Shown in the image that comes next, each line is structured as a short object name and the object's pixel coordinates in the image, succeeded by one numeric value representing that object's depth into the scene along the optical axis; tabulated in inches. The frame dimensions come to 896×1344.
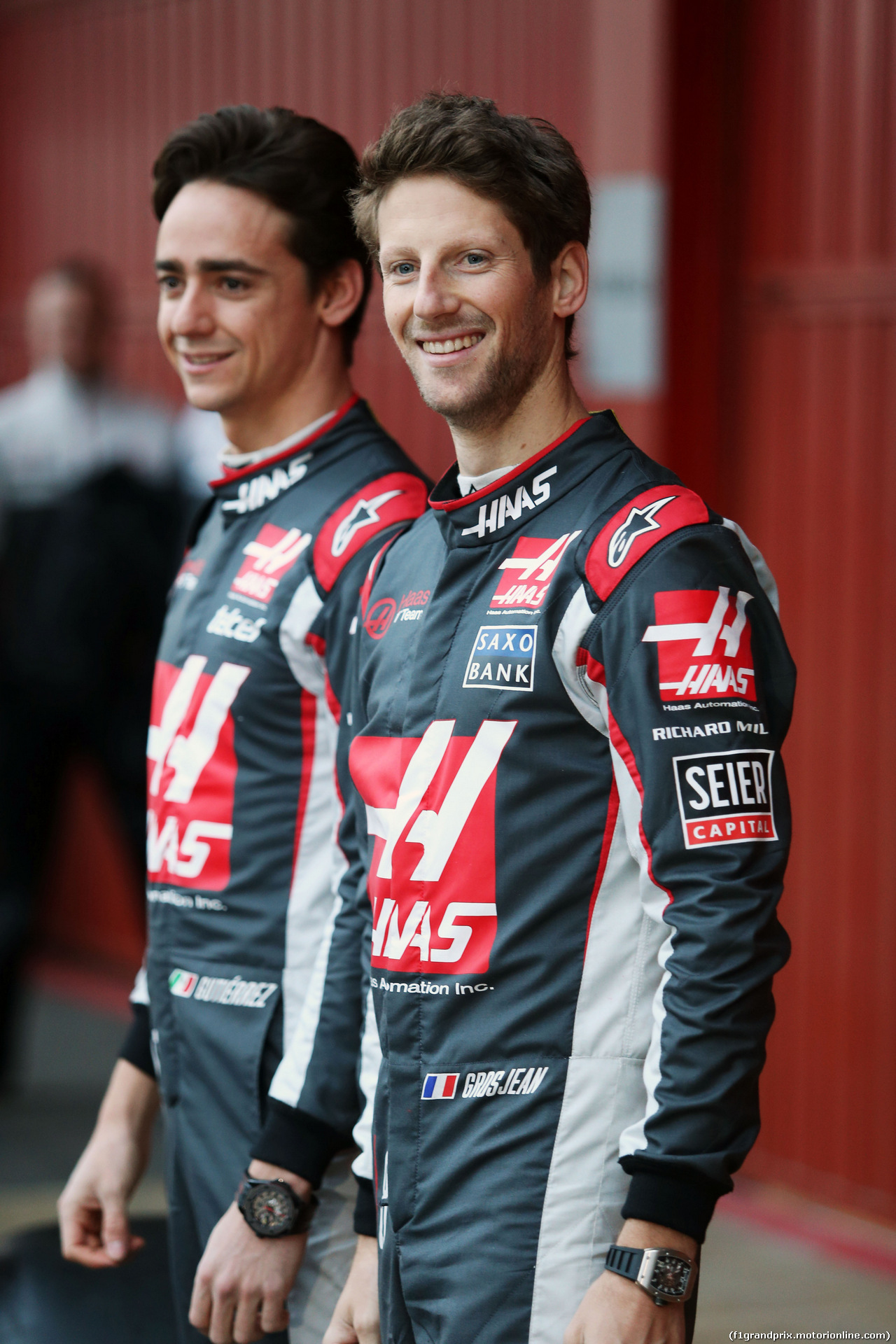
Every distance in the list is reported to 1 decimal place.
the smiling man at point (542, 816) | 126.2
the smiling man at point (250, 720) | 171.9
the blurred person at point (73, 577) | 417.7
